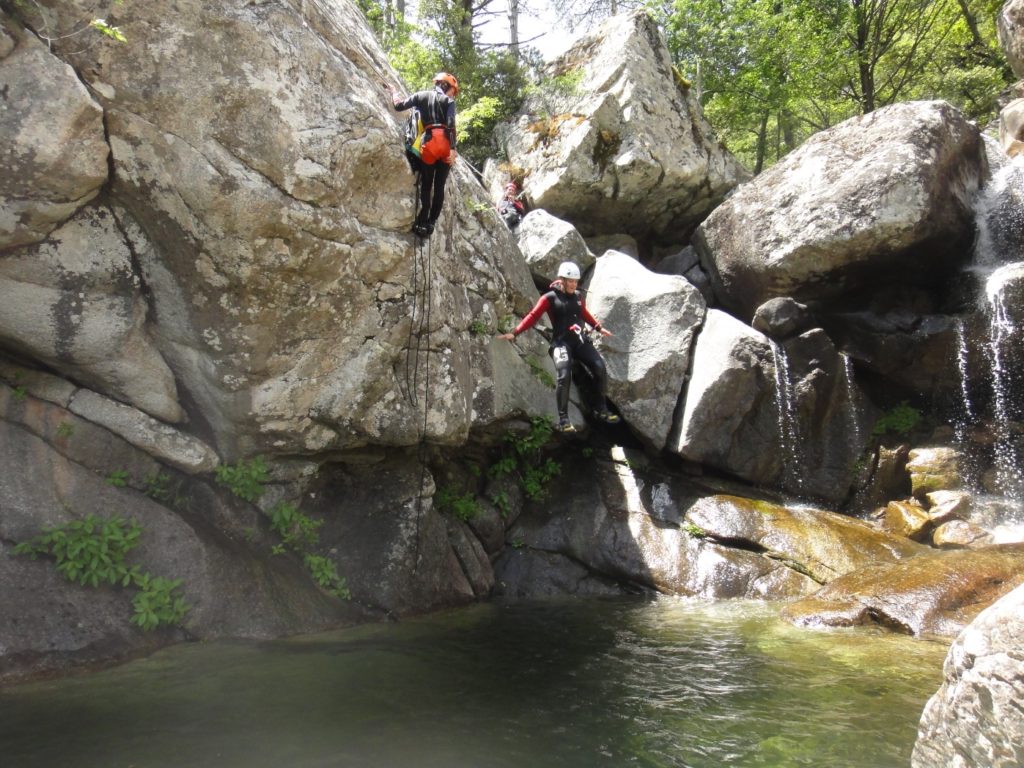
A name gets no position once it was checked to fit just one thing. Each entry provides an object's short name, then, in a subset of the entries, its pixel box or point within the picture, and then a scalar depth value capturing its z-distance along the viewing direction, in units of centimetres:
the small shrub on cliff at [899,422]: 1369
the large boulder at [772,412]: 1247
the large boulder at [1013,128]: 1702
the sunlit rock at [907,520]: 1167
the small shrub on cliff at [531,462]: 1191
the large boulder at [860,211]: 1330
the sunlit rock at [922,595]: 837
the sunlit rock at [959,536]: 1098
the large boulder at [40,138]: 667
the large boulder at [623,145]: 1664
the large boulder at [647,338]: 1270
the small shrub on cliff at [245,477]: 840
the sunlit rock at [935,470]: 1248
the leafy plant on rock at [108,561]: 737
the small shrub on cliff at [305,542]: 877
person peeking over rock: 1545
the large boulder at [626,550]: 1070
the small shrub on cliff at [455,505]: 1091
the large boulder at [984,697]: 360
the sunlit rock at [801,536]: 1066
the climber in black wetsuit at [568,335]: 1177
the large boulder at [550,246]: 1413
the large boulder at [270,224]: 726
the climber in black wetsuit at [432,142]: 856
